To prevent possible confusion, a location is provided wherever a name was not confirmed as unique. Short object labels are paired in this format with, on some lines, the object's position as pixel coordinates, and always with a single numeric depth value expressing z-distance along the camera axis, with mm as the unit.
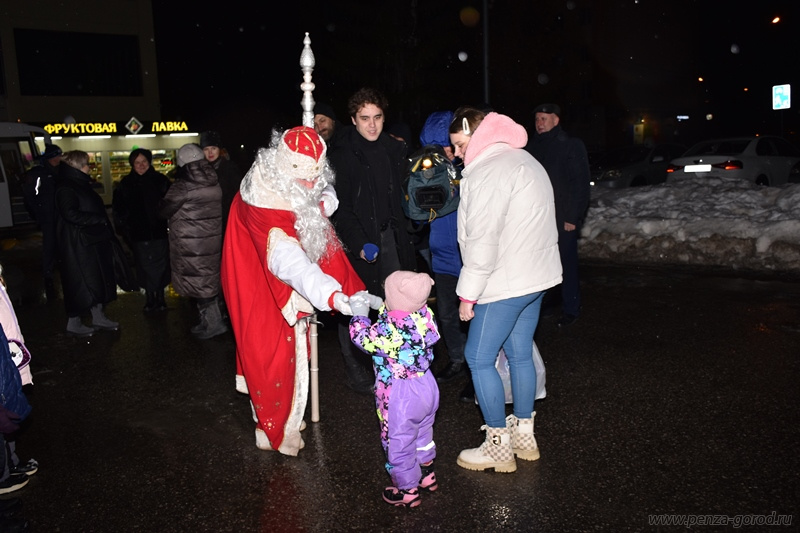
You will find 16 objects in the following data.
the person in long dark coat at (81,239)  6977
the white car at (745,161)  16359
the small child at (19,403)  3838
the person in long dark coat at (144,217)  8055
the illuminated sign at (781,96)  23936
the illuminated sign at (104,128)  29031
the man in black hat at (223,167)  7195
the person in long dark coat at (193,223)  6938
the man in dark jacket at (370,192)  5098
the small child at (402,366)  3525
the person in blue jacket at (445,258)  5164
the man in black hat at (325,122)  6039
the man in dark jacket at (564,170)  6664
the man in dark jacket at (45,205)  10070
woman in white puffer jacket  3639
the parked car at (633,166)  18359
